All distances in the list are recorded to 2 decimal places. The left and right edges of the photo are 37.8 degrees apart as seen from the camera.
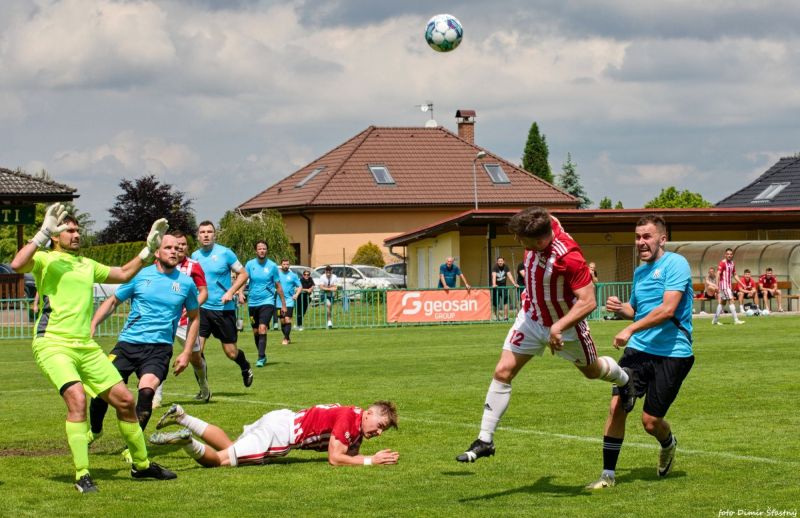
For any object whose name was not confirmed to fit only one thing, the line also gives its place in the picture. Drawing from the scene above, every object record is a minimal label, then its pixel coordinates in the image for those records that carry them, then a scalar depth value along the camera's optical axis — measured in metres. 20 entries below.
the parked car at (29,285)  44.56
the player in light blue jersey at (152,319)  10.61
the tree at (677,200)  86.70
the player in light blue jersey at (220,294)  15.63
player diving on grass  9.50
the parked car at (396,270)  54.74
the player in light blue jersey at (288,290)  26.81
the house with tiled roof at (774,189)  66.06
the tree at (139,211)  70.99
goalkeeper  8.52
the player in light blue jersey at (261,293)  20.34
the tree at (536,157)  103.19
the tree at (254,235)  58.16
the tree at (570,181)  109.44
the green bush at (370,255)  60.22
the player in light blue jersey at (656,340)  8.60
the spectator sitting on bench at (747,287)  36.38
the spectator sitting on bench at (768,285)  37.50
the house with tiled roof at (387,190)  63.47
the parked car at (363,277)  50.27
